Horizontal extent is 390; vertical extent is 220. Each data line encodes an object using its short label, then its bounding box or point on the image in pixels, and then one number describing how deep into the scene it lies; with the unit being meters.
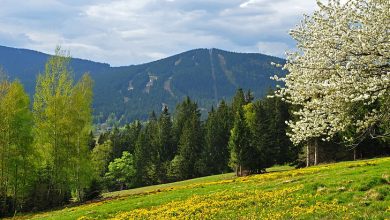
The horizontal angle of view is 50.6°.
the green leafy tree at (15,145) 47.78
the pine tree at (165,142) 117.31
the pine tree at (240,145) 74.56
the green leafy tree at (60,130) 51.41
